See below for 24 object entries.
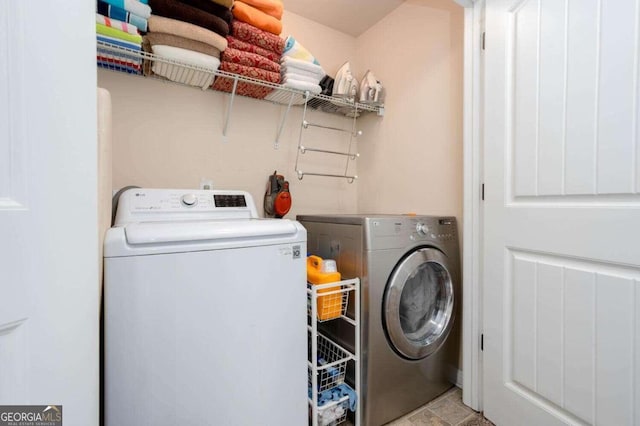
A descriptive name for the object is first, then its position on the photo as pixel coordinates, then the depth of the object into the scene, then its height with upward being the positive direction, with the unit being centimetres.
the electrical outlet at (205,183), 173 +16
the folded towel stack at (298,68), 162 +86
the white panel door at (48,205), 45 +0
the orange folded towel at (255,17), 145 +105
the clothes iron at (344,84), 188 +86
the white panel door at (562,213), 91 -2
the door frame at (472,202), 140 +3
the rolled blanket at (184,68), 131 +75
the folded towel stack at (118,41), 115 +74
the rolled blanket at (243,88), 162 +75
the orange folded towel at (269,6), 149 +113
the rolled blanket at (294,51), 161 +95
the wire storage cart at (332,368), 123 -80
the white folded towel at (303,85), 163 +76
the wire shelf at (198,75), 129 +74
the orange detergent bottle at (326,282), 129 -36
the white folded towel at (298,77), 163 +81
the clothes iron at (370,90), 197 +87
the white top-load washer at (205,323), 80 -39
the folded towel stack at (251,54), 146 +87
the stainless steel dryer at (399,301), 128 -49
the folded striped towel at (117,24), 113 +79
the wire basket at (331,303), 129 -46
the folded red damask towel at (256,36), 146 +95
